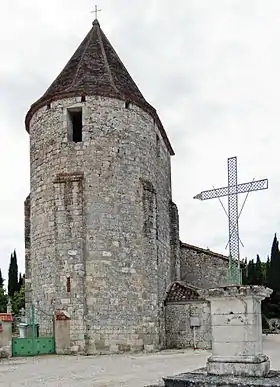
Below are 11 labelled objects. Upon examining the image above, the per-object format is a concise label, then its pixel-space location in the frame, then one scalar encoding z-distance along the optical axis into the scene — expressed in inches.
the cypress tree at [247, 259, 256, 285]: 1790.7
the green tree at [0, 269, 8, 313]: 1673.7
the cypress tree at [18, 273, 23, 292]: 2000.0
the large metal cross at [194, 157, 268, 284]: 505.7
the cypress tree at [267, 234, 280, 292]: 1700.3
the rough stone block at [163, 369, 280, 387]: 331.6
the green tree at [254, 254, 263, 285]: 1779.3
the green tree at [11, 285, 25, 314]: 1654.8
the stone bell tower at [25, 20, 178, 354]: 856.9
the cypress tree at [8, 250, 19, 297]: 1964.8
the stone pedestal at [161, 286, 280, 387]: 356.5
